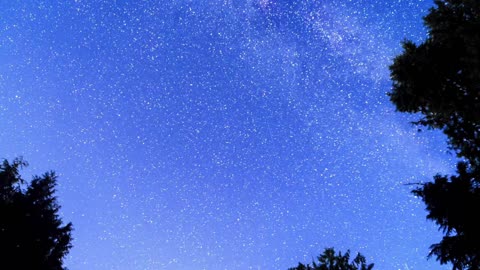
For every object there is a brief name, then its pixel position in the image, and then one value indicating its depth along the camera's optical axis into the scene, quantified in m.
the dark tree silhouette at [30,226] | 15.62
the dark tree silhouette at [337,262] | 12.23
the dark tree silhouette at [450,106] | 10.37
